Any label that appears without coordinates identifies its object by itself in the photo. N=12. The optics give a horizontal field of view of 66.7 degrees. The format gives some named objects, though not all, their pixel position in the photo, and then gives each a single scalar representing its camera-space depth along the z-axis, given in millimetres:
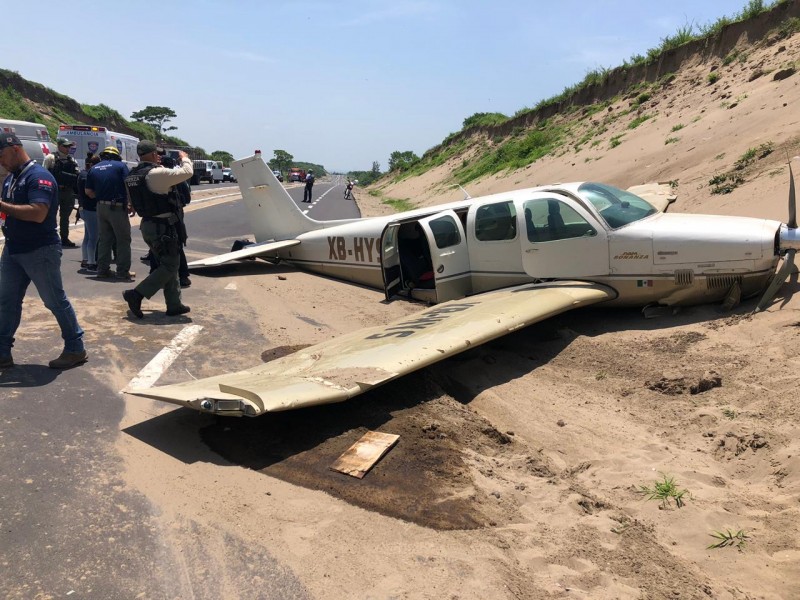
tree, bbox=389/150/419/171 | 93162
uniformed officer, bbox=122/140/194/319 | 7672
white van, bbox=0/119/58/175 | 21483
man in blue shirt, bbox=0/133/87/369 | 5398
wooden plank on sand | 4148
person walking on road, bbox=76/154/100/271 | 10750
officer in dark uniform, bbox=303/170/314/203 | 42469
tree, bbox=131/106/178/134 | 107500
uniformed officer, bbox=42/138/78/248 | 12239
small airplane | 4961
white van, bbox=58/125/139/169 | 30562
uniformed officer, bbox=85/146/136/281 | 9680
